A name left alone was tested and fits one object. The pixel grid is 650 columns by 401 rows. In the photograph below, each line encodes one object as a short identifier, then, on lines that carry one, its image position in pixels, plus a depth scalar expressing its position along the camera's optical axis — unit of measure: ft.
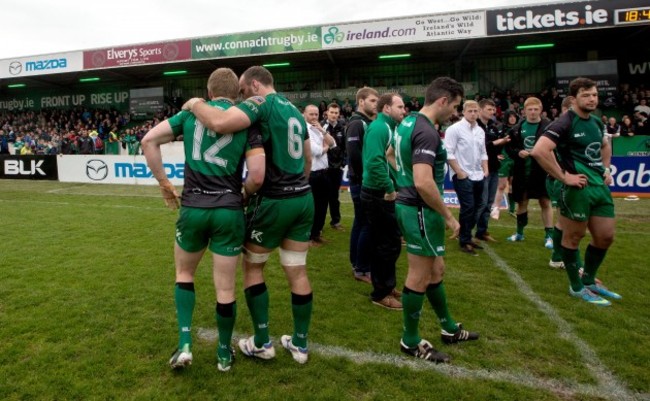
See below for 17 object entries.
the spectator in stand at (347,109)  72.22
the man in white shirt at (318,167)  21.80
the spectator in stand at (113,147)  63.41
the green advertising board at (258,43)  64.23
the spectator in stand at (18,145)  77.66
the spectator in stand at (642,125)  44.57
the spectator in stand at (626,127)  44.71
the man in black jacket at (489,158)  22.63
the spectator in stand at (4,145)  80.60
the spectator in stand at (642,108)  52.47
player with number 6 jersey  10.10
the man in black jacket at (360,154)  16.39
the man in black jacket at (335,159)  23.65
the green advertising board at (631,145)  39.68
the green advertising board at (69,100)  97.30
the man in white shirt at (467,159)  20.30
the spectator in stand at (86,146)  62.85
